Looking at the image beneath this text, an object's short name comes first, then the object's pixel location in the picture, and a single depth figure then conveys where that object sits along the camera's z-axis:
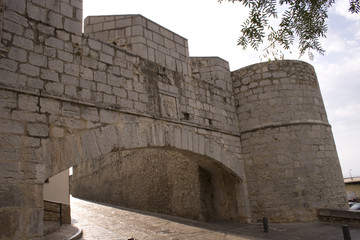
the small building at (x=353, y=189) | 21.18
